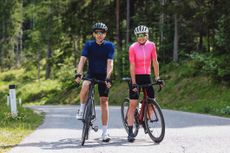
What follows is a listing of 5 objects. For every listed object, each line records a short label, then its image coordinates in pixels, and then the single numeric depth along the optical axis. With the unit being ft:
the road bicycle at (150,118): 30.73
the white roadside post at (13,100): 45.05
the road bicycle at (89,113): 30.40
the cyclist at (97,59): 31.19
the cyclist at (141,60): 31.35
